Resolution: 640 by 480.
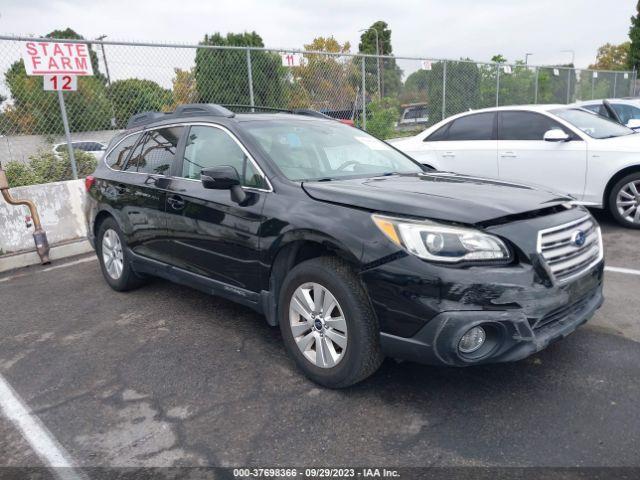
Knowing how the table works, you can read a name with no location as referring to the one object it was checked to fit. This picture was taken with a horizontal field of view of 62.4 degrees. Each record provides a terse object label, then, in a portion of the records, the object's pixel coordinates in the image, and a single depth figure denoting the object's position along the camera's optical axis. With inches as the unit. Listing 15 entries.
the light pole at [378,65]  453.0
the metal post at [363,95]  448.4
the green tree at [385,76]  473.1
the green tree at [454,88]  548.4
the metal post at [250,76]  351.9
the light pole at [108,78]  300.8
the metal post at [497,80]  601.0
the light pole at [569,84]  734.3
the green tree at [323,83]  421.1
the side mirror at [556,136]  254.2
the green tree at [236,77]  359.9
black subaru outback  103.0
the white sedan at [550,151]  251.3
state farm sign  260.4
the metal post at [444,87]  531.7
